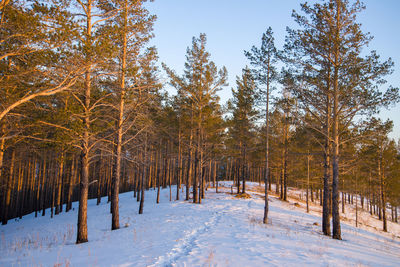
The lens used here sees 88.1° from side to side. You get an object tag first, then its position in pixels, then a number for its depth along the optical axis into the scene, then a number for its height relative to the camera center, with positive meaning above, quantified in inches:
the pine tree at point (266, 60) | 549.6 +263.4
